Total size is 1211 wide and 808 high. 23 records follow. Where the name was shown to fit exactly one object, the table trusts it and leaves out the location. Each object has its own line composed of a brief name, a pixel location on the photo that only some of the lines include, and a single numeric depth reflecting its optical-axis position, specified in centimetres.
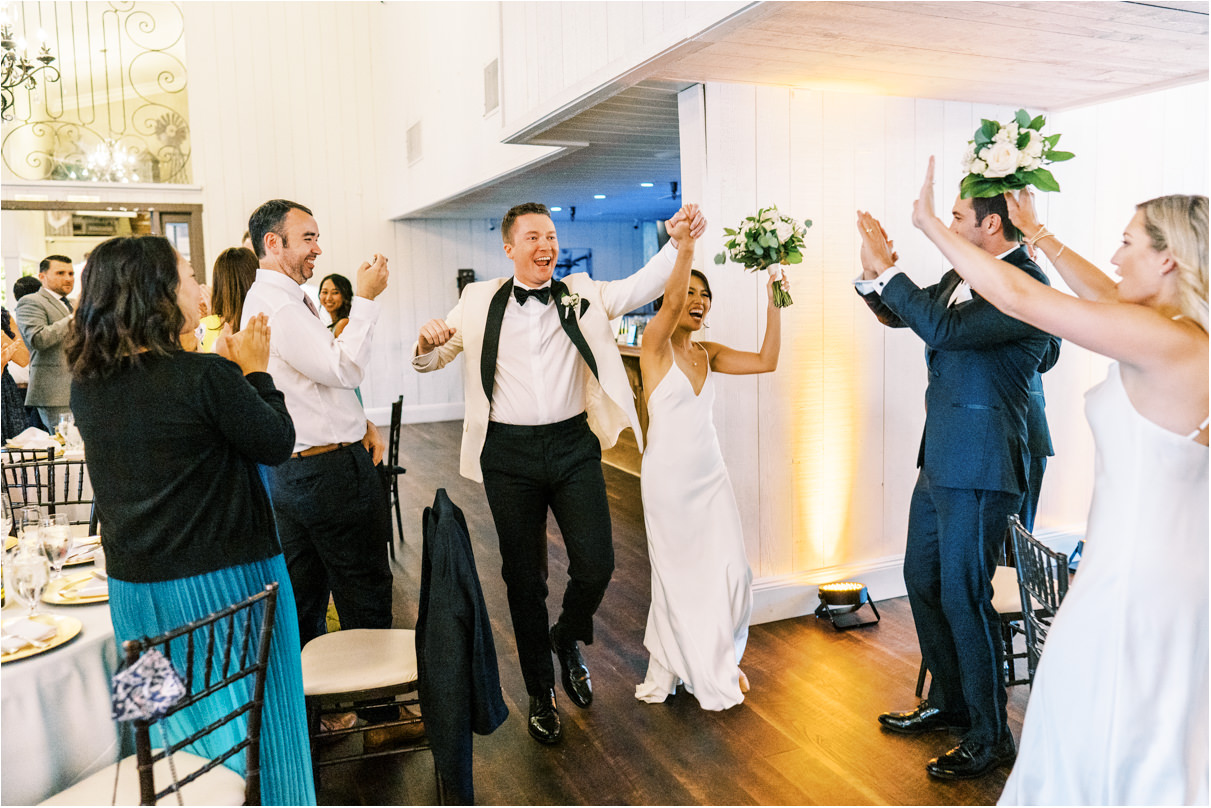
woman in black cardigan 199
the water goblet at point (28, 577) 220
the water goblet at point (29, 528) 236
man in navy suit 281
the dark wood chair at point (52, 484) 397
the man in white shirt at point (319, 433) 297
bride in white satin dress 343
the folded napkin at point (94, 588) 243
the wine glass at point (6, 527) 264
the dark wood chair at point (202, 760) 181
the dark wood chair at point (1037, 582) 223
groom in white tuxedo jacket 326
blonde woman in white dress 191
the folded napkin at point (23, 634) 205
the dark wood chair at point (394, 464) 546
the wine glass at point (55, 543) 239
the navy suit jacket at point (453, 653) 248
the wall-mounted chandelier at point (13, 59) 461
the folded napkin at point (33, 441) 494
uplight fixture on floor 418
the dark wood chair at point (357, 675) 254
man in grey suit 630
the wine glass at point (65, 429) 518
